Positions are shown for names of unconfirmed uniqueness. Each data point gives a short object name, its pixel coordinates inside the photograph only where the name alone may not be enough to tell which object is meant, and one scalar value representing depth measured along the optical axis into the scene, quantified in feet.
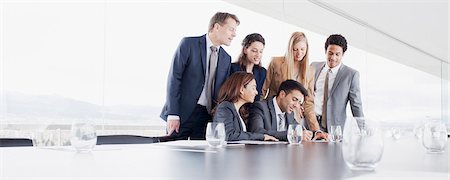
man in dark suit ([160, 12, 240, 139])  14.90
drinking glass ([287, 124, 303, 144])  10.29
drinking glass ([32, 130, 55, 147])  6.90
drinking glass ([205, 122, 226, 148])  7.75
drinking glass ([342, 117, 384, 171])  4.20
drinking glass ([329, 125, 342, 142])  11.89
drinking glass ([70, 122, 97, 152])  6.31
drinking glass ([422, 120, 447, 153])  6.87
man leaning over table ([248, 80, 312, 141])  15.23
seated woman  13.65
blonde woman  18.08
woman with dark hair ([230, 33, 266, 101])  16.84
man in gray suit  19.39
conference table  3.84
